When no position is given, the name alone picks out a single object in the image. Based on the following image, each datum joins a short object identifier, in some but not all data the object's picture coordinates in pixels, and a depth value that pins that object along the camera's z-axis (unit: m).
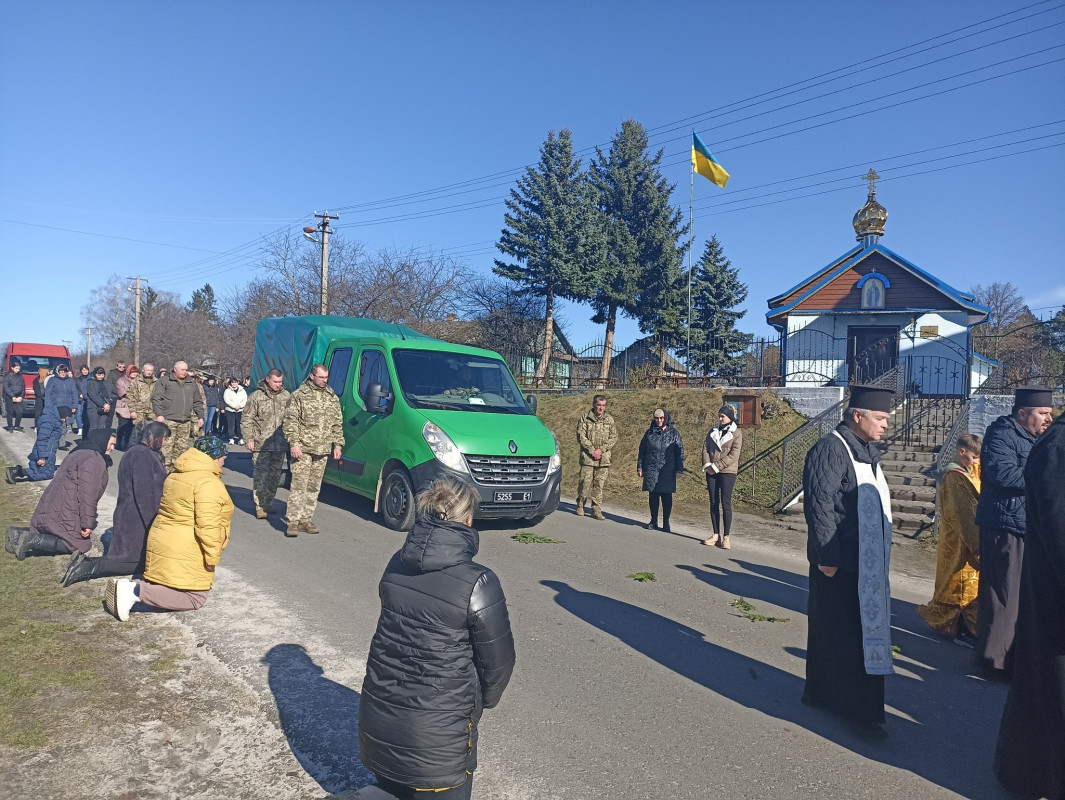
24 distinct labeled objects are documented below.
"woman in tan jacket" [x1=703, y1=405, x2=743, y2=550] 10.06
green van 9.11
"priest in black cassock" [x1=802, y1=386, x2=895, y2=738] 4.42
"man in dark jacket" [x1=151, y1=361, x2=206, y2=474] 12.03
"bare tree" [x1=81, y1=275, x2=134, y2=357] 75.75
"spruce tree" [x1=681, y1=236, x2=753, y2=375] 38.31
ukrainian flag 26.70
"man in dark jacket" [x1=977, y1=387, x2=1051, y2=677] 5.36
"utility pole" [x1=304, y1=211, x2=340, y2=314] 28.05
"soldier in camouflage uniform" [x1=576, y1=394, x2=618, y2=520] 11.61
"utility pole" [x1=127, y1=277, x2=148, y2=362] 51.05
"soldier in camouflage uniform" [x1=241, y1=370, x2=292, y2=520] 10.02
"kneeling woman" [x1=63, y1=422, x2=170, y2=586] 6.08
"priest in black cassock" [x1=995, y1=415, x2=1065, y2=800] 3.35
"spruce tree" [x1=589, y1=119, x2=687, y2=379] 36.25
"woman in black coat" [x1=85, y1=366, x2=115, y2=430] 16.00
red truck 29.25
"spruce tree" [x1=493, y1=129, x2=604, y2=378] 34.94
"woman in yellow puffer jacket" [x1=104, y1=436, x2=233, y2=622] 5.57
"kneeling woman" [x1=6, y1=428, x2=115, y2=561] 6.97
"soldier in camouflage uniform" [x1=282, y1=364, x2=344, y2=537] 9.12
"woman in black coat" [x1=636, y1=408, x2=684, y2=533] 10.86
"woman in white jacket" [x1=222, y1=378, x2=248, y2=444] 19.08
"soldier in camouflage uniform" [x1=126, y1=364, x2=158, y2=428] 14.05
